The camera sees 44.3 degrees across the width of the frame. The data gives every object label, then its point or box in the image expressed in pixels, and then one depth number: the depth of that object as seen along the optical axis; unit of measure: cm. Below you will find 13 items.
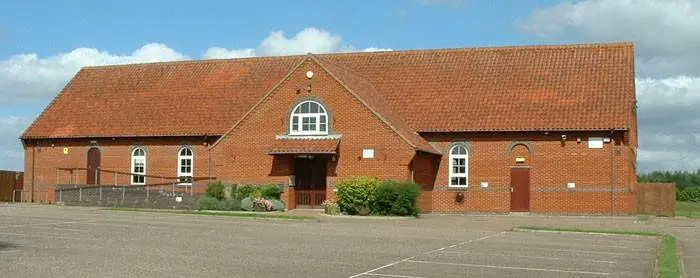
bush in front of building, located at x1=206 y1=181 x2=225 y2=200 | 3656
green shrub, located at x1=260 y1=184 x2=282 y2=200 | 3606
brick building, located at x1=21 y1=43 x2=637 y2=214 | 3597
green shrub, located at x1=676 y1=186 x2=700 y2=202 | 6606
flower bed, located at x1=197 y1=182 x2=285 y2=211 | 3475
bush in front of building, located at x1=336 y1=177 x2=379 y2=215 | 3266
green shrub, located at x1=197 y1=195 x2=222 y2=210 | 3488
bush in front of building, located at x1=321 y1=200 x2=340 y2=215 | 3338
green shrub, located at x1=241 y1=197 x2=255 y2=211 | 3469
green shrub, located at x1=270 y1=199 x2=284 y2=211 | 3501
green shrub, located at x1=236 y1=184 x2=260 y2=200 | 3597
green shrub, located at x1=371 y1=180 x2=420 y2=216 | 3225
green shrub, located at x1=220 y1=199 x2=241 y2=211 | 3481
